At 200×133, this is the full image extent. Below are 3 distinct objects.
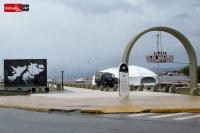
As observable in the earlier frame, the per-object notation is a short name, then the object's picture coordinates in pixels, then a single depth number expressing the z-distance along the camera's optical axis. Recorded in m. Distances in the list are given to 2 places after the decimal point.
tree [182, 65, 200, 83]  104.21
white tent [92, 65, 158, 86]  73.81
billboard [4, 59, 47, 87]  39.67
